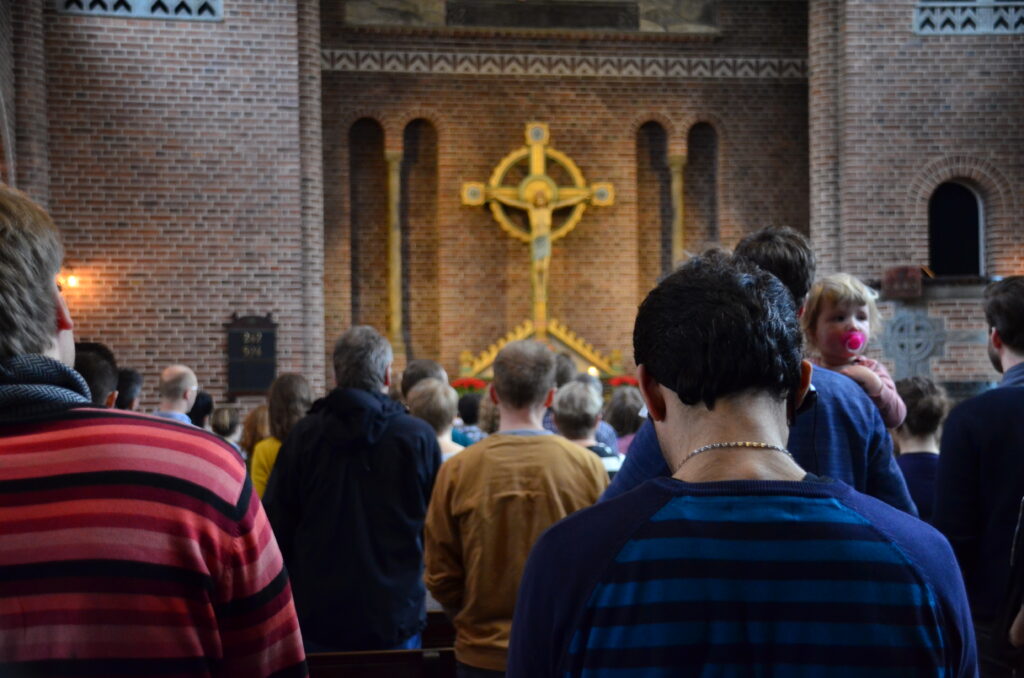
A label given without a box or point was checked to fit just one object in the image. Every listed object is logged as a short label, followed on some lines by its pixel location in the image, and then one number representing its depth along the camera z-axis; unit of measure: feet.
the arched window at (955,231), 41.09
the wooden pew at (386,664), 10.50
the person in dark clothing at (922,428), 13.84
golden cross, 44.57
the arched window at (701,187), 47.03
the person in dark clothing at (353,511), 11.76
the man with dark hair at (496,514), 10.59
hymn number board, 35.47
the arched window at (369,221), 45.52
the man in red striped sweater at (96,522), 4.99
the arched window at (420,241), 45.88
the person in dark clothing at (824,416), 8.11
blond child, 9.61
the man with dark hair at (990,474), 9.76
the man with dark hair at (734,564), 4.49
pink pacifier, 9.64
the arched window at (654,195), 47.11
